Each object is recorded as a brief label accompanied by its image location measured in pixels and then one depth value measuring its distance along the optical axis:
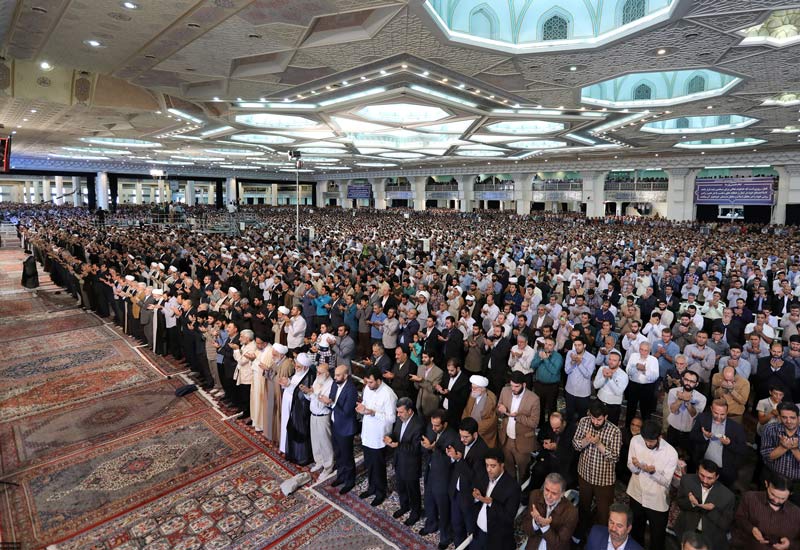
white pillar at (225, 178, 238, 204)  46.88
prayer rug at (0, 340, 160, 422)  6.73
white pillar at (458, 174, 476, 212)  38.72
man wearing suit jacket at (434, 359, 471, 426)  5.13
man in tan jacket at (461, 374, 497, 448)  4.47
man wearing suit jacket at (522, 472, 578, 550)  3.07
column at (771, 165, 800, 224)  23.83
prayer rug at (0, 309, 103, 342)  9.98
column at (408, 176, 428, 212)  41.41
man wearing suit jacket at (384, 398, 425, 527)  4.13
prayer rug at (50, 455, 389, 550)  3.98
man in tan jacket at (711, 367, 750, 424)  4.43
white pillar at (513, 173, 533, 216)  35.91
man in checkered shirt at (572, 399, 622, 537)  3.67
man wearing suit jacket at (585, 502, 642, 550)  2.82
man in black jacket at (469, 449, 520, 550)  3.40
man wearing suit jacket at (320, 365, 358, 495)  4.59
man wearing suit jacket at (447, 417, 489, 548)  3.66
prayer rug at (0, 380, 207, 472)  5.43
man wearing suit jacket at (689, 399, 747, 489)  3.81
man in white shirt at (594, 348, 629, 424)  4.84
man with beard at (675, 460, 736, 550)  3.16
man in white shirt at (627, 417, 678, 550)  3.49
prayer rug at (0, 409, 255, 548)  4.24
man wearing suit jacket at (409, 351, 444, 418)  4.99
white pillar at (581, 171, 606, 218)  31.56
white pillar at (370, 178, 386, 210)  46.42
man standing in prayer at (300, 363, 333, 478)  4.80
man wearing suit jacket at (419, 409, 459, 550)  3.88
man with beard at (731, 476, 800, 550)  2.96
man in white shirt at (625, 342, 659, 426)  5.21
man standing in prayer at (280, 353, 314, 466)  5.01
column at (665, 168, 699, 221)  26.70
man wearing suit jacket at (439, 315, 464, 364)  6.54
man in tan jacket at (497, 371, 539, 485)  4.32
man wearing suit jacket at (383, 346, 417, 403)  5.38
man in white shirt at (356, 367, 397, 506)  4.38
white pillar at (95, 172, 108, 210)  38.47
